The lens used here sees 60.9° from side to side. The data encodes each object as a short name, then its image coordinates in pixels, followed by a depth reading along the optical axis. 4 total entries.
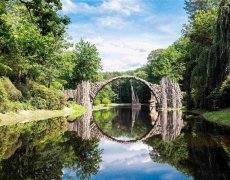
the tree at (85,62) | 38.52
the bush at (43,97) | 21.11
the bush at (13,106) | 15.93
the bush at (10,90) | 18.02
